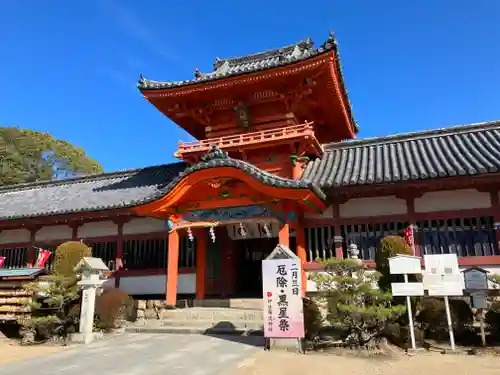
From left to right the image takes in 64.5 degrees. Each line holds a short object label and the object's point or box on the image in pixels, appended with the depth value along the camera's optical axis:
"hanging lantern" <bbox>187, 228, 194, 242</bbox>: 13.27
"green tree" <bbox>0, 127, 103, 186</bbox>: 46.38
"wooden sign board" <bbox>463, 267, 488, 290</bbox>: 8.65
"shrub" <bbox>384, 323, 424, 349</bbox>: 8.35
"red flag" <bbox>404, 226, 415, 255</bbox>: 11.74
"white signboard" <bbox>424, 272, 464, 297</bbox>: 8.45
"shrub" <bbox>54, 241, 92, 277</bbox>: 11.57
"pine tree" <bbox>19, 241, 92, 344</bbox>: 10.60
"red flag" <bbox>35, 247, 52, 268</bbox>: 14.52
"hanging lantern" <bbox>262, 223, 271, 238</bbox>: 13.23
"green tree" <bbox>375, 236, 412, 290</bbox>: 9.16
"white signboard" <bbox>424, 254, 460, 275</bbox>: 8.61
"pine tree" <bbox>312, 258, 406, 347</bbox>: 8.05
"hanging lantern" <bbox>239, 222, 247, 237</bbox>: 13.33
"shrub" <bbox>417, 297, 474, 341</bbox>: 9.16
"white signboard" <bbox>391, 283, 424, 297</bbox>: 8.36
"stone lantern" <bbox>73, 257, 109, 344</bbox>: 10.22
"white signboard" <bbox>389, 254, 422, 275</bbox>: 8.52
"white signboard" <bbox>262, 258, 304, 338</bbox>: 8.38
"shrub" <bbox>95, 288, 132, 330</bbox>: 11.49
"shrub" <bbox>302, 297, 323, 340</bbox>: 8.94
